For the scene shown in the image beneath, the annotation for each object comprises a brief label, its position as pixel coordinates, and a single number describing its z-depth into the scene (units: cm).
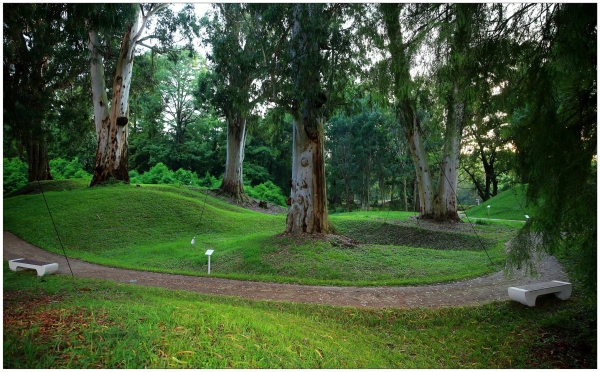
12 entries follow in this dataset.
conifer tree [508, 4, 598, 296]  377
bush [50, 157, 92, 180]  2593
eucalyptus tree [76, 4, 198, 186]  1780
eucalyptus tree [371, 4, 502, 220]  484
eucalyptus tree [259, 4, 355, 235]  931
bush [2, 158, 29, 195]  2016
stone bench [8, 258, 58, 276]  757
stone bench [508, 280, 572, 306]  605
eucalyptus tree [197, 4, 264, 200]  991
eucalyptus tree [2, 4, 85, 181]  605
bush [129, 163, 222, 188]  2622
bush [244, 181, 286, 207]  2855
